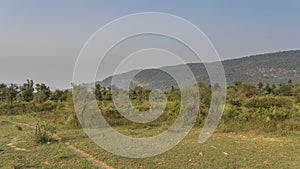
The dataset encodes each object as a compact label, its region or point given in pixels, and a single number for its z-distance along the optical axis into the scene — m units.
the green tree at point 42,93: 40.91
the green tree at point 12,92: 41.41
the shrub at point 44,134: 13.07
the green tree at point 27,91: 42.59
